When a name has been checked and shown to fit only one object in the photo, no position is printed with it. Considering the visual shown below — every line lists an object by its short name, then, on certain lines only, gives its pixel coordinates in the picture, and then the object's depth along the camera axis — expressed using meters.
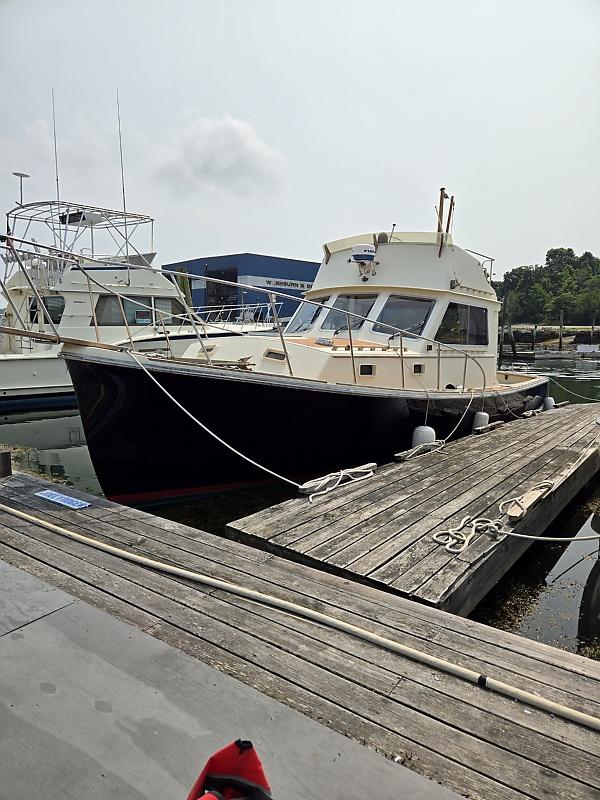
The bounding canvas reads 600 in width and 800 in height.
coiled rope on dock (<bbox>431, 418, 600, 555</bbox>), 3.68
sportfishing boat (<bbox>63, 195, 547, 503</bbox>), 5.55
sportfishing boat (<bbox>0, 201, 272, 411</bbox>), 14.25
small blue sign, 4.28
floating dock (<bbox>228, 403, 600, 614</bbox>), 3.29
